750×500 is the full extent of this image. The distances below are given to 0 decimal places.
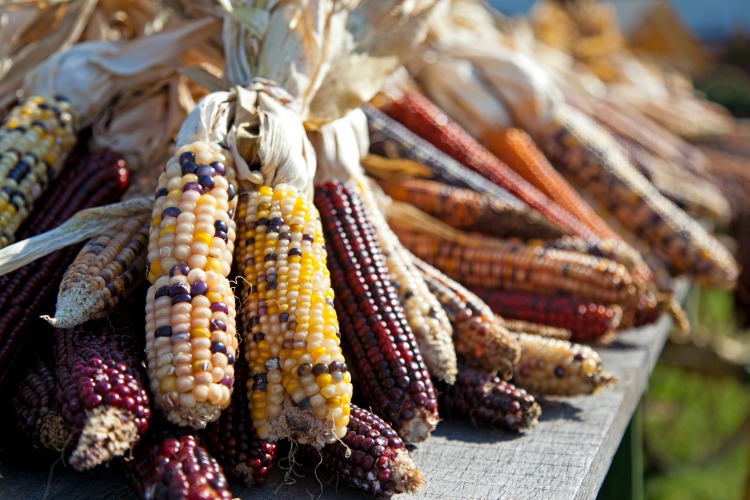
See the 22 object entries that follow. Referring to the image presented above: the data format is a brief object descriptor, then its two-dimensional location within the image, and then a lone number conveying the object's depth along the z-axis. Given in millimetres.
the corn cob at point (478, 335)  599
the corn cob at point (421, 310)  576
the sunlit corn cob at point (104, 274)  506
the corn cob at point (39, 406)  494
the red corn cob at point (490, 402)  579
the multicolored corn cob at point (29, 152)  575
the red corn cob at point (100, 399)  458
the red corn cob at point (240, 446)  503
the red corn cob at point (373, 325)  537
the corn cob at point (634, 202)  869
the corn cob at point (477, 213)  728
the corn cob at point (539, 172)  850
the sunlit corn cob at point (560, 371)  613
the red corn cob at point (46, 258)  533
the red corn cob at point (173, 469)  461
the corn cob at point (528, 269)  699
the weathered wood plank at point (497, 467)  511
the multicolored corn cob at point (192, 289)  479
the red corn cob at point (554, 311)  693
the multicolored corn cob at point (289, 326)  496
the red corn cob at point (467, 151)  802
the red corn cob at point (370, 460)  500
